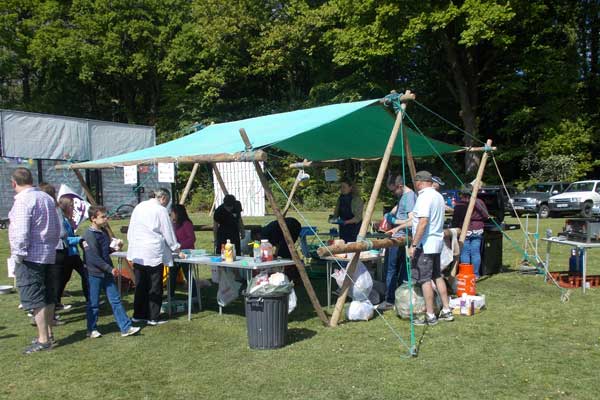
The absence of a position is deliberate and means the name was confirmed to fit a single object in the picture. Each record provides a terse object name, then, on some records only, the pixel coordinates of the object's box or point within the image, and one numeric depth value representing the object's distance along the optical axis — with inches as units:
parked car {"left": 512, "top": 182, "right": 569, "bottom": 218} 872.3
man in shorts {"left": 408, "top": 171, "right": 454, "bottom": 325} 253.4
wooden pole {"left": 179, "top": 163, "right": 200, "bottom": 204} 381.5
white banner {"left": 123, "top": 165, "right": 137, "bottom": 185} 345.6
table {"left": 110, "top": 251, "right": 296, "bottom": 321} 254.2
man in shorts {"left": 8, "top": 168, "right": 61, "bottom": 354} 210.8
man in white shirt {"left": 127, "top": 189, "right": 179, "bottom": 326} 254.2
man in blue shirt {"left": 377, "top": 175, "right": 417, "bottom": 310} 299.3
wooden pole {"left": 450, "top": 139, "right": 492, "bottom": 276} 362.6
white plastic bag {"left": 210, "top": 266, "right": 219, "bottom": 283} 327.8
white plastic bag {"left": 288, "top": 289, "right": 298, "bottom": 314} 250.0
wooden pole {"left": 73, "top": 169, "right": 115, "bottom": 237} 353.4
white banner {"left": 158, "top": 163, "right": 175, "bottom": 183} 309.4
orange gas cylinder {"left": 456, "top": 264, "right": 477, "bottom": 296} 295.1
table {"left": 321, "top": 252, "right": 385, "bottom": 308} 286.4
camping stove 318.0
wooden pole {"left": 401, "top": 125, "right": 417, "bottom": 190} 303.7
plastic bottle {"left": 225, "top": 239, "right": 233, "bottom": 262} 269.1
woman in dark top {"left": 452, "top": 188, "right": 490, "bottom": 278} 368.8
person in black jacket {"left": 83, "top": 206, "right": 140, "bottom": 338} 236.7
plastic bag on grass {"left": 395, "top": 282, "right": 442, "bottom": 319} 262.8
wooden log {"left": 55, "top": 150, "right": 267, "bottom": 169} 235.3
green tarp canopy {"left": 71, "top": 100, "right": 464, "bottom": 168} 272.1
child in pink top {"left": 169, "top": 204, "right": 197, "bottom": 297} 314.5
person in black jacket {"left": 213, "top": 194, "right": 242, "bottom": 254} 332.5
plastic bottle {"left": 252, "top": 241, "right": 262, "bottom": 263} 262.7
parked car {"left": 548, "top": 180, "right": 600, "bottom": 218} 828.6
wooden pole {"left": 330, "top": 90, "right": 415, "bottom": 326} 258.7
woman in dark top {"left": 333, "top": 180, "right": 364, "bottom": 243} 348.5
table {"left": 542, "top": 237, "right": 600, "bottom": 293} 312.5
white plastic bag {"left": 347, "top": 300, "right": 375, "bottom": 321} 266.7
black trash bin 221.0
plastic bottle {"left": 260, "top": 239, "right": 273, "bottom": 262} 265.7
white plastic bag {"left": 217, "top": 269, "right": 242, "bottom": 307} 286.7
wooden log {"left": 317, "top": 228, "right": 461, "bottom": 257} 253.0
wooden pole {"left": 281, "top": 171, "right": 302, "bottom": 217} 431.3
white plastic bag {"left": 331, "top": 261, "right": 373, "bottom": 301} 273.4
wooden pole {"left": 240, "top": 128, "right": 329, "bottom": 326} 237.5
